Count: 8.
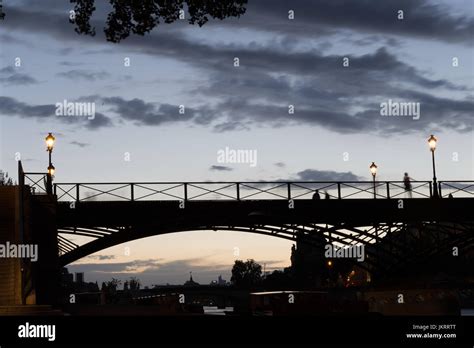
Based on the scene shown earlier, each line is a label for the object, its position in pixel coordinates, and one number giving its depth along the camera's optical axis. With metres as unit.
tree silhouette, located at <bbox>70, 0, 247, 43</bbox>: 24.61
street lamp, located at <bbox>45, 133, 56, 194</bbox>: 46.30
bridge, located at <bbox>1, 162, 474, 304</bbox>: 54.59
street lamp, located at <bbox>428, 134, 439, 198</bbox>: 55.50
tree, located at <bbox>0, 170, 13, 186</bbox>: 117.59
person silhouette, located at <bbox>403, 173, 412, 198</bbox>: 57.78
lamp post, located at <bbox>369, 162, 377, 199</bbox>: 61.06
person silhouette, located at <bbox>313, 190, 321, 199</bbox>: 58.31
